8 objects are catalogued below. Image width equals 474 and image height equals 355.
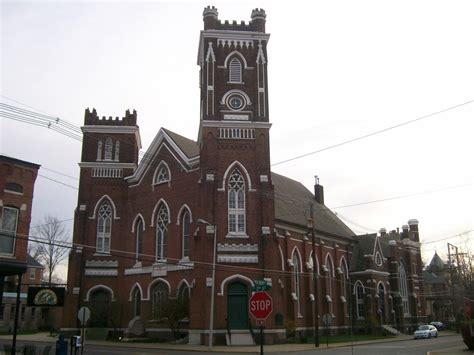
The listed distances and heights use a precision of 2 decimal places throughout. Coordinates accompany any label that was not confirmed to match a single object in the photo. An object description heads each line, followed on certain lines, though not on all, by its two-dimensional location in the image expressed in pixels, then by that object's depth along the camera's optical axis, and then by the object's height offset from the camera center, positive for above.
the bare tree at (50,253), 68.62 +9.53
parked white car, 47.53 -0.87
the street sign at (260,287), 13.92 +0.95
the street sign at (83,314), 23.33 +0.47
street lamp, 31.88 +2.76
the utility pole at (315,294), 35.21 +2.12
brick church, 36.16 +7.53
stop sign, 12.61 +0.41
